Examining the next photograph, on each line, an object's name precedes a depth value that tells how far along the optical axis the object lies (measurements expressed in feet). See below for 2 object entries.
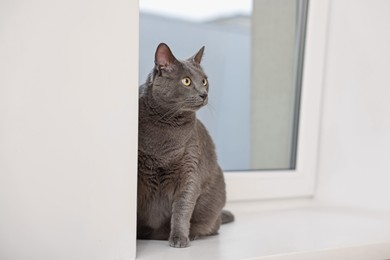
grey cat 3.43
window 4.85
